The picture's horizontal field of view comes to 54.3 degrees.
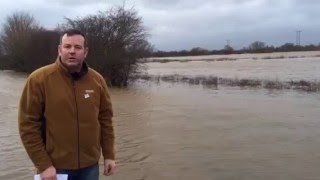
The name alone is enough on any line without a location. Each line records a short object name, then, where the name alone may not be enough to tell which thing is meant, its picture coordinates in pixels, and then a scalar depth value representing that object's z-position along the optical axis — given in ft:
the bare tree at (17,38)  157.48
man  7.82
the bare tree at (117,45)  88.58
